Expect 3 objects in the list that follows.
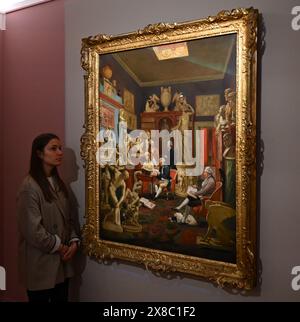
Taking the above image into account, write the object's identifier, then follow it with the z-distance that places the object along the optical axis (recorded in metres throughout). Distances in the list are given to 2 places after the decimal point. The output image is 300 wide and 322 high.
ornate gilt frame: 1.48
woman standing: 1.81
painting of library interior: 1.56
